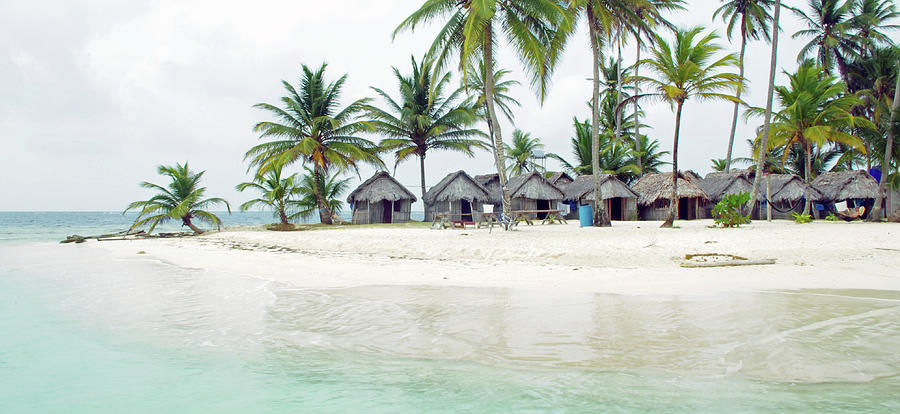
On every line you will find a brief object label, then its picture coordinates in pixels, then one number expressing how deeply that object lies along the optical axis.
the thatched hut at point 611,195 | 25.72
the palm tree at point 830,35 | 25.88
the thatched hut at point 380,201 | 23.48
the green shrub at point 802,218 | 18.56
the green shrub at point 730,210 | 14.32
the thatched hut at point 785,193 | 25.30
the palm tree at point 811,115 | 19.17
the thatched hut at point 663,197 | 25.44
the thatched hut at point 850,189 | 24.61
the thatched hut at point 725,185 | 26.48
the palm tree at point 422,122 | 22.98
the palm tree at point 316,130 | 21.25
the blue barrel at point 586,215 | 16.80
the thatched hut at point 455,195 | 23.69
